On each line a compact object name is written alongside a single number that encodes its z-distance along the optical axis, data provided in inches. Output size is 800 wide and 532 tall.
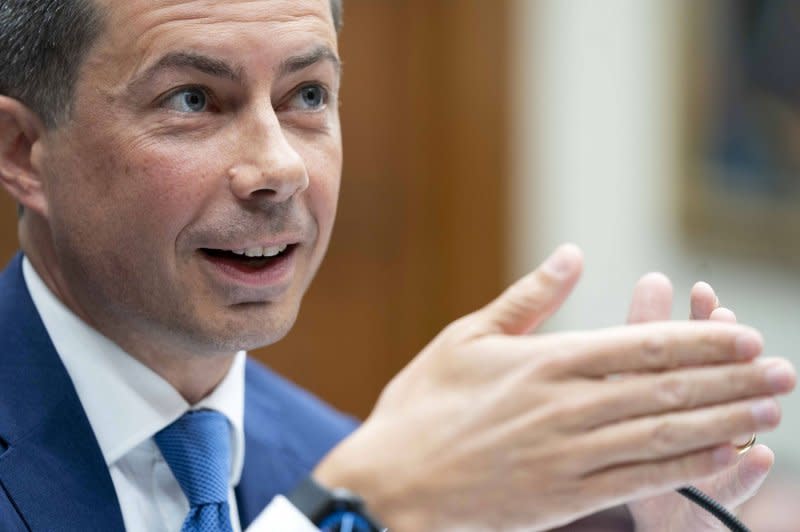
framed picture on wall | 124.0
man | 72.8
